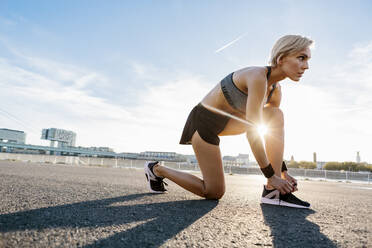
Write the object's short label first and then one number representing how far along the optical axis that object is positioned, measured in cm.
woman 201
